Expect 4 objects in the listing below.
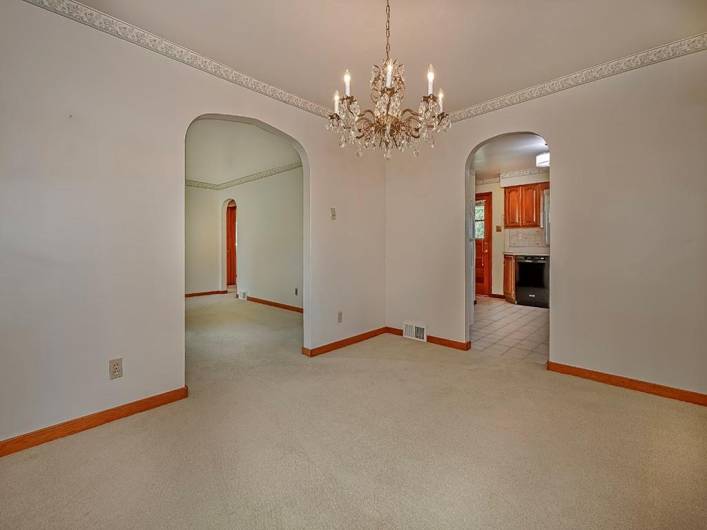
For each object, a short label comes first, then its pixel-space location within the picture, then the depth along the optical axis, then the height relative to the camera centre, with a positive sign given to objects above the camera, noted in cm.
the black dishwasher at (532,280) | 649 -44
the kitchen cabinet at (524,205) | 678 +116
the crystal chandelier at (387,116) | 196 +89
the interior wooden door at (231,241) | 906 +48
